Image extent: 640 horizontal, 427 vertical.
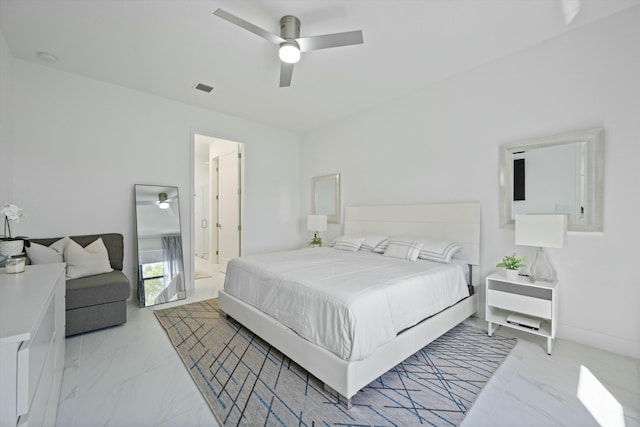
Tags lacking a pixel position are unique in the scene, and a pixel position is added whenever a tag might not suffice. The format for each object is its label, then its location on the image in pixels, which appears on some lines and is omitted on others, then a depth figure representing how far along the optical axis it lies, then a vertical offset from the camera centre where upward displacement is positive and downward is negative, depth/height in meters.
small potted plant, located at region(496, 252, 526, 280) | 2.56 -0.56
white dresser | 0.85 -0.52
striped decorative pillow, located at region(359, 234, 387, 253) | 3.70 -0.47
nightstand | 2.35 -0.89
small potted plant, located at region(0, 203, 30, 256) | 1.91 -0.25
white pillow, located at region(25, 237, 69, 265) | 2.68 -0.46
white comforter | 1.74 -0.67
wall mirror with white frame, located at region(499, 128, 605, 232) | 2.45 +0.29
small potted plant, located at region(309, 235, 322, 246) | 4.87 -0.61
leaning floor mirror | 3.65 -0.53
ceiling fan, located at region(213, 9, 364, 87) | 2.20 +1.41
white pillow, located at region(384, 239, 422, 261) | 3.11 -0.50
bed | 1.73 -0.76
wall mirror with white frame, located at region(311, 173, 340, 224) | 4.94 +0.21
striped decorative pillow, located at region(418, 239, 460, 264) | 2.98 -0.48
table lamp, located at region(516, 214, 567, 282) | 2.35 -0.25
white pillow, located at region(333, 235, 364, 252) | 3.80 -0.51
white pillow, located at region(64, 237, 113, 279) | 2.88 -0.56
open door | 5.06 +0.05
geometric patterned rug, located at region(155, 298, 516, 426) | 1.63 -1.24
